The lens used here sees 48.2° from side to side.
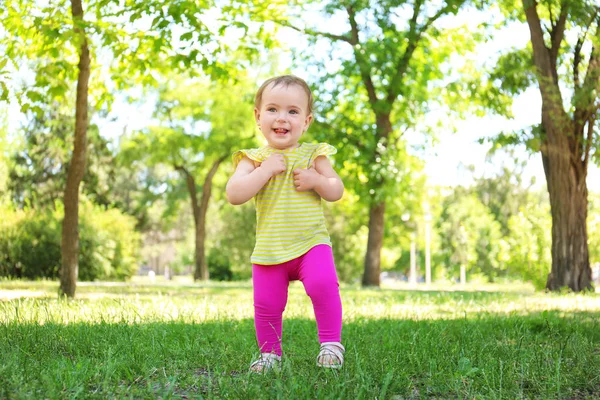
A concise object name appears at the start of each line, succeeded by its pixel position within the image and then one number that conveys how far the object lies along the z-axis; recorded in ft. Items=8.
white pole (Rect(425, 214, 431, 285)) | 116.12
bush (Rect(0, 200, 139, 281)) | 68.90
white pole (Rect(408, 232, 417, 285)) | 139.74
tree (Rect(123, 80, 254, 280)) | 87.61
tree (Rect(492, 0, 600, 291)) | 43.91
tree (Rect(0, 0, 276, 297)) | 27.76
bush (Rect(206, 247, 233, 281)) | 131.23
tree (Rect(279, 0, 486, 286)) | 60.44
